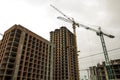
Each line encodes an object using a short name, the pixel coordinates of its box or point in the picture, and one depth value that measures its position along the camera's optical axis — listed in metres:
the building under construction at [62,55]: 99.66
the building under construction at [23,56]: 54.66
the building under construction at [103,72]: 77.81
